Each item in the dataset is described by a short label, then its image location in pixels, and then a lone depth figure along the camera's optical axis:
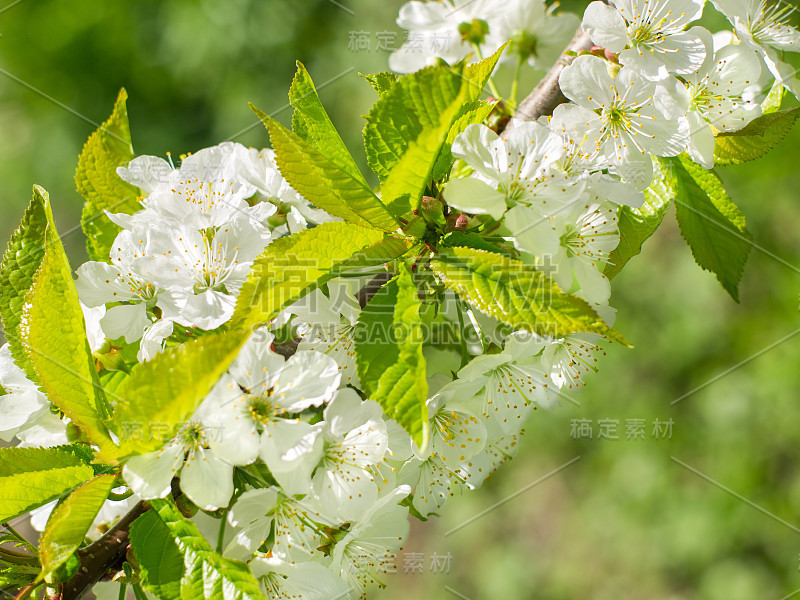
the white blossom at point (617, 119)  0.55
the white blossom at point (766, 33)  0.57
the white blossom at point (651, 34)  0.55
